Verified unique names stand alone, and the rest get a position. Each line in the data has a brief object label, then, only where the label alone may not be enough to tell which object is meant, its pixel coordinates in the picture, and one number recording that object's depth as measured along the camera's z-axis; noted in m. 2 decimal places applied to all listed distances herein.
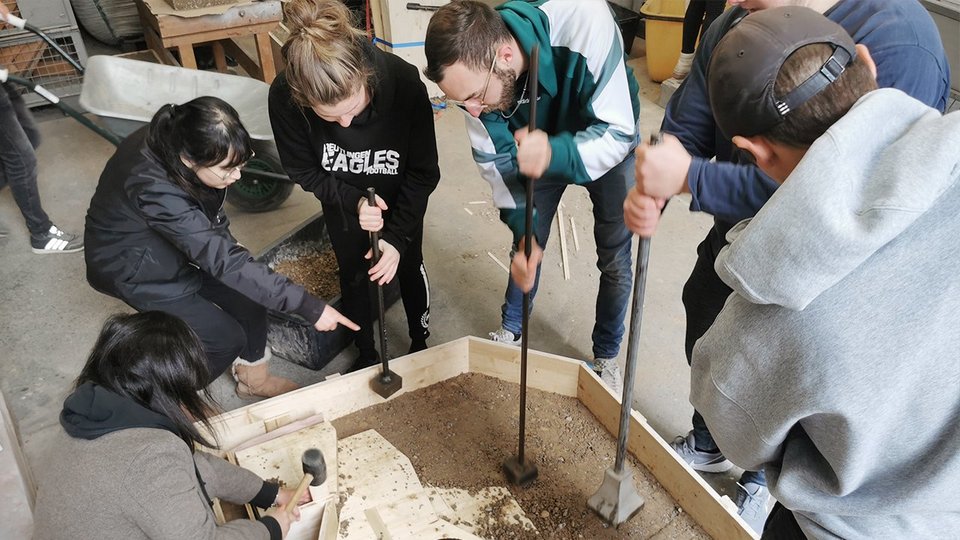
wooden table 3.70
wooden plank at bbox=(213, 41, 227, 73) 4.53
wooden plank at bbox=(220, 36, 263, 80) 4.33
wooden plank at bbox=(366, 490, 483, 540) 1.87
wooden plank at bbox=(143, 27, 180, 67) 4.17
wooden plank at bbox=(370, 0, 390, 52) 4.36
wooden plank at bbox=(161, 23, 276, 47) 3.77
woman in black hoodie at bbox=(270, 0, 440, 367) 1.75
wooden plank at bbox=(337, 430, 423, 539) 1.91
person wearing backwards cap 1.26
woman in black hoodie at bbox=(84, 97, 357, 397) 1.83
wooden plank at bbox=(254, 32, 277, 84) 3.90
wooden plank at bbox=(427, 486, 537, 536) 1.94
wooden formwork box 1.91
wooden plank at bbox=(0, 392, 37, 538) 1.78
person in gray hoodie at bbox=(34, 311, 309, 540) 1.35
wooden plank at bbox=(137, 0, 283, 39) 3.69
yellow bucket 4.66
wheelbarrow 3.07
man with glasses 1.64
